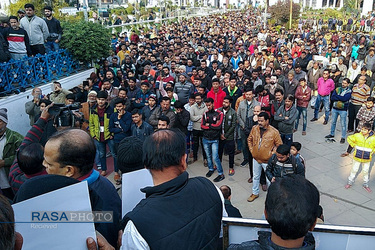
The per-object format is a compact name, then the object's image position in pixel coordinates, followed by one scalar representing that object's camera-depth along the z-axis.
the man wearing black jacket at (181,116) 6.33
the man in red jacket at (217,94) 7.44
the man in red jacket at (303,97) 8.27
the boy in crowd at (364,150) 5.66
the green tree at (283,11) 30.06
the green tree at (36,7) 13.86
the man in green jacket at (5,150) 4.09
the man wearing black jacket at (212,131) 6.12
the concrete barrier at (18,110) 6.92
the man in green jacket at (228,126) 6.27
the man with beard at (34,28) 8.05
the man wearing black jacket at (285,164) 4.34
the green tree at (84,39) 8.82
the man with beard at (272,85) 8.01
